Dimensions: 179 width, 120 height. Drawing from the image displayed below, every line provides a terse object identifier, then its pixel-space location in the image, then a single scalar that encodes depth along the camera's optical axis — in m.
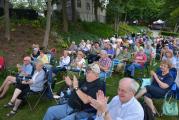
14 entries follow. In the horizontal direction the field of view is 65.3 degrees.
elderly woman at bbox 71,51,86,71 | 4.07
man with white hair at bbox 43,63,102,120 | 2.20
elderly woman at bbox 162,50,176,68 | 4.02
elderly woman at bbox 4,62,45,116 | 3.15
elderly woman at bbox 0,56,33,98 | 3.47
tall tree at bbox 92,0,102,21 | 11.78
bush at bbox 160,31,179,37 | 16.54
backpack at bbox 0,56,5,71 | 4.47
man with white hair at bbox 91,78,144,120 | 1.71
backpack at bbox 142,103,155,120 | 1.77
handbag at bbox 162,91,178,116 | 2.88
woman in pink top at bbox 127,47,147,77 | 4.62
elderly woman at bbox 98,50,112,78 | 3.96
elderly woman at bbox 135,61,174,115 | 2.84
